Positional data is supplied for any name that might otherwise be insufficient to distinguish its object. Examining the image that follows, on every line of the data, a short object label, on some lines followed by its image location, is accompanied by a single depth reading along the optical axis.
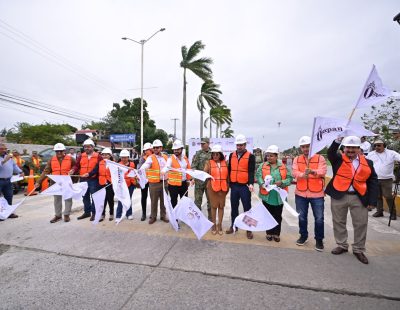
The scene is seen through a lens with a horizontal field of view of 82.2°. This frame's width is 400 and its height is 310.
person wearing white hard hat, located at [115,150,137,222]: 5.35
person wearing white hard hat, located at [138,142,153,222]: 5.54
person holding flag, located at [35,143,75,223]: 5.42
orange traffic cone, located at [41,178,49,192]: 9.02
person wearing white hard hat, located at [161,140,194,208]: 5.06
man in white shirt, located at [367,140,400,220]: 5.63
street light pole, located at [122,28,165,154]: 17.28
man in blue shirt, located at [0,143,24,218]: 5.62
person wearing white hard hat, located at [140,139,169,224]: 5.22
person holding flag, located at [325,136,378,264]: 3.42
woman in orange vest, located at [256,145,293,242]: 4.11
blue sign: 28.27
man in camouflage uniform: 5.07
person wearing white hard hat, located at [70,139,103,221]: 5.44
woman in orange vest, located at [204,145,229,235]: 4.45
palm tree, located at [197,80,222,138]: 18.94
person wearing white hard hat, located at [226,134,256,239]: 4.30
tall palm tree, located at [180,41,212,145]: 15.48
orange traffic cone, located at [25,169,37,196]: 8.70
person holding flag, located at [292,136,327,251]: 3.75
